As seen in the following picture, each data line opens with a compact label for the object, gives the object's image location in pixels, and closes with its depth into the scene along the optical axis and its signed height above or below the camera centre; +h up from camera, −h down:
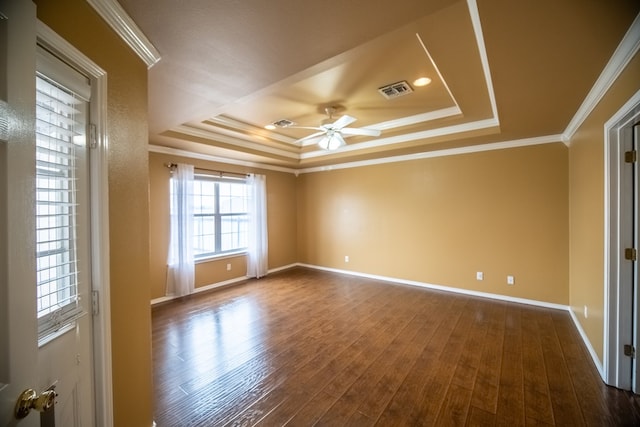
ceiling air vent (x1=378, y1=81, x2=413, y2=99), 2.63 +1.28
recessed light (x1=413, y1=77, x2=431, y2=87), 2.54 +1.28
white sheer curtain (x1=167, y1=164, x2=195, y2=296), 4.21 -0.37
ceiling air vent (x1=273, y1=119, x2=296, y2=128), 3.71 +1.30
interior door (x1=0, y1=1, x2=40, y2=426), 0.64 +0.01
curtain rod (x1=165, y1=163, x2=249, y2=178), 4.17 +0.78
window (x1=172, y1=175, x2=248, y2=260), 4.66 -0.05
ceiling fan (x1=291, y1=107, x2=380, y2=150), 3.02 +0.97
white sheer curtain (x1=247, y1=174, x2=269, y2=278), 5.40 -0.30
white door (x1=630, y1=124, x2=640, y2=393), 1.95 -0.22
